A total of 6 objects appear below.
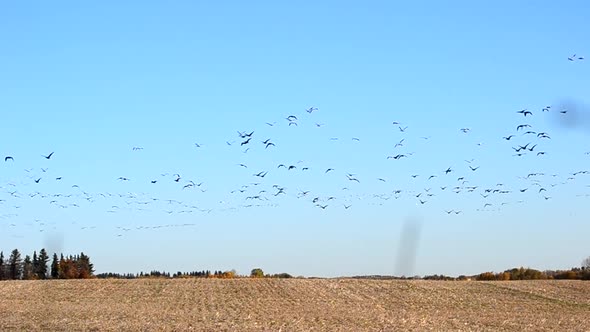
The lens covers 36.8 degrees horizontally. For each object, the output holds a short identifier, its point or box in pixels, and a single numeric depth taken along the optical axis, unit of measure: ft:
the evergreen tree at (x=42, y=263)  492.95
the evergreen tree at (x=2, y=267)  499.14
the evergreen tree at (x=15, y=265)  517.47
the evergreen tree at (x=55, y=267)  469.41
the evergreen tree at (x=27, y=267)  506.40
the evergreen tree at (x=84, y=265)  460.14
